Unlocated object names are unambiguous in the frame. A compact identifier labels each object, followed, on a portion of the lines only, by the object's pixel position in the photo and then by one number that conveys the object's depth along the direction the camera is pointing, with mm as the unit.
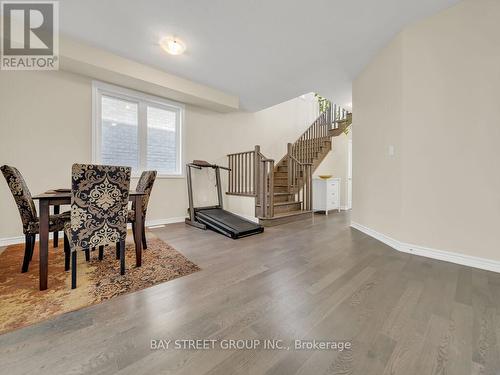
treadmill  3315
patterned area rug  1415
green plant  6541
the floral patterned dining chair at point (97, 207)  1663
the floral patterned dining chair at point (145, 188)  2566
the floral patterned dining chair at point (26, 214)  1804
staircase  4168
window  3496
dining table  1646
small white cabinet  5445
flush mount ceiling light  2768
